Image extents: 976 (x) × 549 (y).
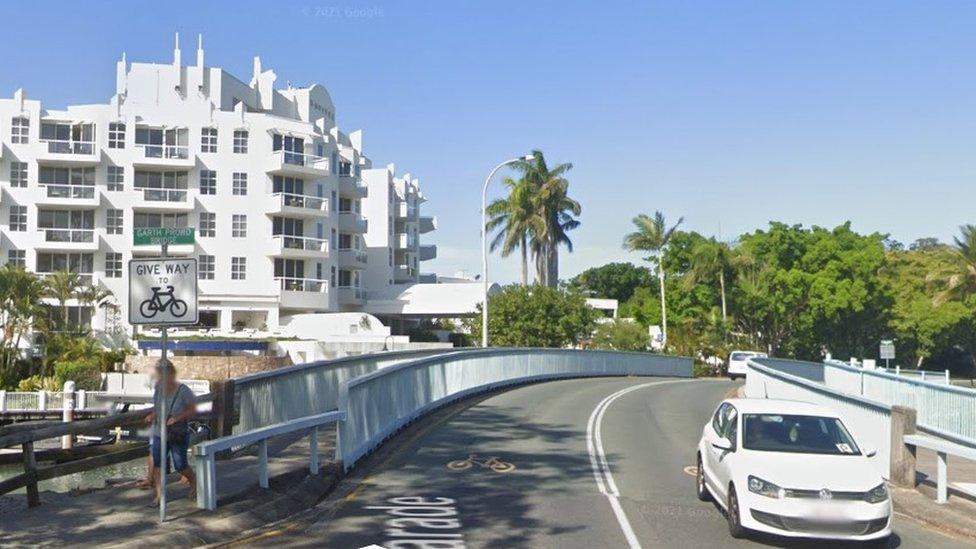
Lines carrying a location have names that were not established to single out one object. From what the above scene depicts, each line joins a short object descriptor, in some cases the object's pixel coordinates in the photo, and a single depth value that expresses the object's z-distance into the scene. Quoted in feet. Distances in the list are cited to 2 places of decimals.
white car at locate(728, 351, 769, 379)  170.18
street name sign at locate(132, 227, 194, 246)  34.32
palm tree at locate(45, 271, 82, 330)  192.75
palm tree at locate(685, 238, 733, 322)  253.24
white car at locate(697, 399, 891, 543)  34.42
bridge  36.70
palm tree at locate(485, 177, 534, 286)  255.50
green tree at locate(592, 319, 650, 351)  240.53
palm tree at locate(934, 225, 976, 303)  240.32
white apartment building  206.80
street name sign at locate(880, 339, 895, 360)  138.41
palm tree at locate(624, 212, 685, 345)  270.87
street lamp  132.77
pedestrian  36.95
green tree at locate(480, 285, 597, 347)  216.33
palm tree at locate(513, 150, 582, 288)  257.75
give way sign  34.06
